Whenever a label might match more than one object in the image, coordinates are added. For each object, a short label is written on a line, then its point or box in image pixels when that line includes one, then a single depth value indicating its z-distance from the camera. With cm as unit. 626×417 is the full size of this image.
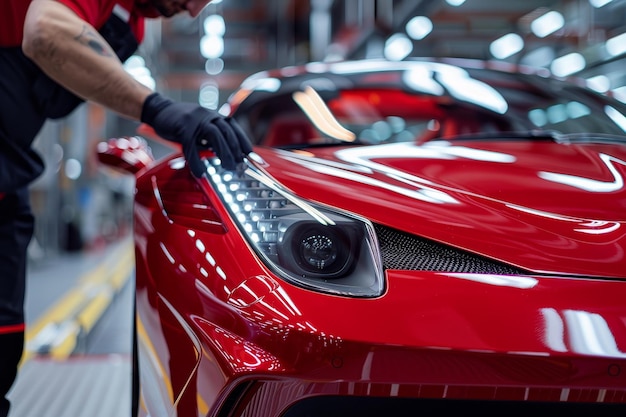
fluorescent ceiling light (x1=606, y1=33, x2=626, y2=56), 763
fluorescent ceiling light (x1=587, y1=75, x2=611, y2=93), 951
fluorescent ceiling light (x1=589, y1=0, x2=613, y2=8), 733
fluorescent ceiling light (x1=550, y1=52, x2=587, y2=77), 932
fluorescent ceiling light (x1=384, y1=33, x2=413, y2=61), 1079
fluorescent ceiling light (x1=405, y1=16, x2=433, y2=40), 949
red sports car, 103
